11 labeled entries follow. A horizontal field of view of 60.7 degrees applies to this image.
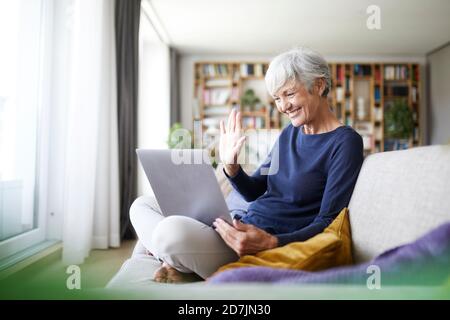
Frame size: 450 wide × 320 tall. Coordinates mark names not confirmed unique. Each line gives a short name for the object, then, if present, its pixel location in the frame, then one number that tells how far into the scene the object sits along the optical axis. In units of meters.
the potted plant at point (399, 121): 5.97
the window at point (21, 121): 1.88
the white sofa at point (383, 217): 0.60
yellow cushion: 0.77
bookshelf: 6.23
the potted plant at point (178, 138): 4.12
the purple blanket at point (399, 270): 0.64
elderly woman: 0.88
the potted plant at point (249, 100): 6.15
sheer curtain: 2.30
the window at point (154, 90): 4.96
